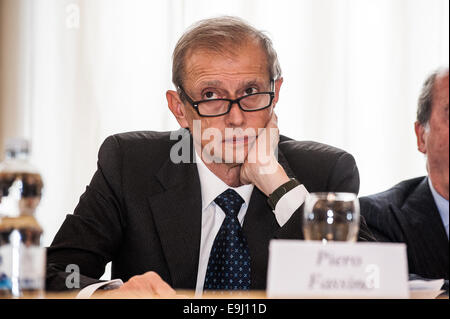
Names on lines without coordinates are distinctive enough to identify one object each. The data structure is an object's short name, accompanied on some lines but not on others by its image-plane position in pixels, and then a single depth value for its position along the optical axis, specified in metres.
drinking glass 2.99
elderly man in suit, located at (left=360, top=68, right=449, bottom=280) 3.46
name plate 2.74
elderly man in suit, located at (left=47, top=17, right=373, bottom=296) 3.35
